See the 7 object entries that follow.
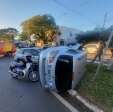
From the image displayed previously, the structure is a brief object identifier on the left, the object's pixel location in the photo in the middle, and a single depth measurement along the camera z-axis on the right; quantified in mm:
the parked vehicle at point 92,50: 6839
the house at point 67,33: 18031
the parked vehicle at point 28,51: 4950
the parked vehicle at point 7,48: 10473
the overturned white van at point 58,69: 3150
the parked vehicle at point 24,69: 4375
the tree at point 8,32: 32903
